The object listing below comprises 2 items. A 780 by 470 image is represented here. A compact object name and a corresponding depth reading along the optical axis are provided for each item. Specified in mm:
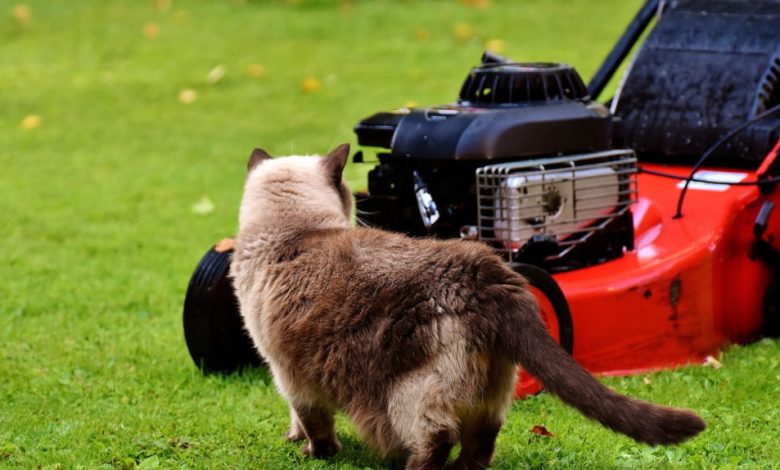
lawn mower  7808
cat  5988
